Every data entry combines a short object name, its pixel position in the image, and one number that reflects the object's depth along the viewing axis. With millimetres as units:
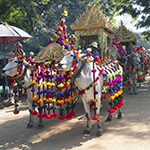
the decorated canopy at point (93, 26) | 6340
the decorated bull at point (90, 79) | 3908
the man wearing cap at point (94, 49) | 6398
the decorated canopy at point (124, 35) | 11611
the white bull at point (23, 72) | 4535
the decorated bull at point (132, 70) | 8719
